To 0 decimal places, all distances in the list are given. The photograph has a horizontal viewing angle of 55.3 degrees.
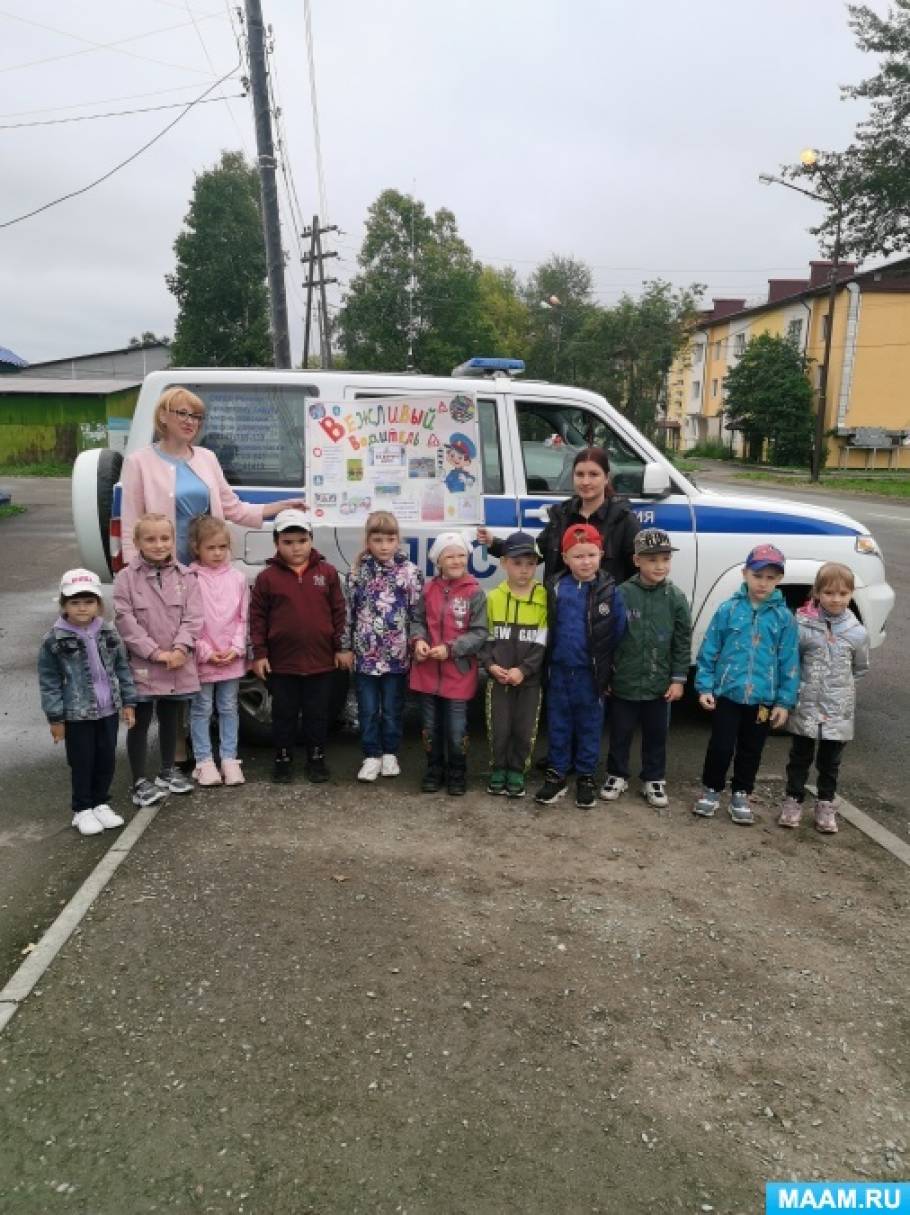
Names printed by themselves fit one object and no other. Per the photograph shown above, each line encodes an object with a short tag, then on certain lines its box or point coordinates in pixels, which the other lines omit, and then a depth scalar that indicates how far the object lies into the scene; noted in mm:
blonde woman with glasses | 4641
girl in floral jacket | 4719
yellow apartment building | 44125
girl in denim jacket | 4070
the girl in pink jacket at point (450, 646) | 4660
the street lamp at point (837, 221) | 26866
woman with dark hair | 4828
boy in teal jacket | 4387
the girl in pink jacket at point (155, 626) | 4418
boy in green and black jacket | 4594
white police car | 5066
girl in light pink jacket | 4652
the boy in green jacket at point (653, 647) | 4562
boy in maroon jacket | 4660
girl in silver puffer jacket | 4336
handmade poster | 4879
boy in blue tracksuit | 4543
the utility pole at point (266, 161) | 13344
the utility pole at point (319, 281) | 34784
